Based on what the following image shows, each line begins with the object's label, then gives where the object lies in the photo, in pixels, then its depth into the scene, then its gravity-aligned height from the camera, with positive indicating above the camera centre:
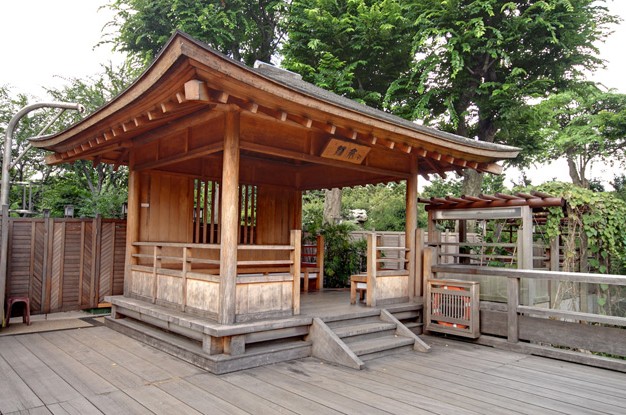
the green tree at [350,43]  12.38 +5.84
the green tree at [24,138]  13.90 +2.97
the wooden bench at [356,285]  5.78 -0.78
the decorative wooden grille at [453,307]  5.22 -1.02
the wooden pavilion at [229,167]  3.81 +0.92
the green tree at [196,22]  13.01 +6.76
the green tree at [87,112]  12.08 +3.79
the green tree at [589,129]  15.82 +4.14
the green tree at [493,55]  11.29 +5.13
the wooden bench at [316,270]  7.44 -0.75
